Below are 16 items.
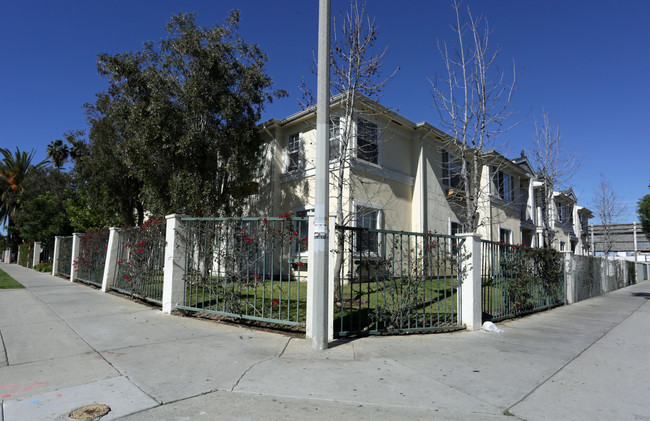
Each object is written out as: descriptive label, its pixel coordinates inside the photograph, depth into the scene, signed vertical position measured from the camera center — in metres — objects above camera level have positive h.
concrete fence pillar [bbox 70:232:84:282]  14.23 -0.27
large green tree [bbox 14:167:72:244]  23.59 +1.65
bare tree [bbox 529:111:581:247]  19.61 +3.51
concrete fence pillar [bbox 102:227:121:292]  11.03 -0.39
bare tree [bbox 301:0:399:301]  10.97 +4.52
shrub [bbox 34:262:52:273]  19.84 -1.16
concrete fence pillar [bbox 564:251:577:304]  12.83 -0.85
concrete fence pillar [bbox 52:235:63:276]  16.87 -0.42
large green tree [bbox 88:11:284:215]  12.57 +4.40
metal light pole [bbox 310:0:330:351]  5.54 +0.56
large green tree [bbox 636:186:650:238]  36.34 +3.90
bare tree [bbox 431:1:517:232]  11.65 +3.46
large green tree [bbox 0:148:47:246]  37.53 +6.64
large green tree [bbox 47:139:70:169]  35.09 +8.30
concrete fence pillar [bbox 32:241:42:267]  24.04 -0.43
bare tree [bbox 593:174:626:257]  34.44 +3.10
